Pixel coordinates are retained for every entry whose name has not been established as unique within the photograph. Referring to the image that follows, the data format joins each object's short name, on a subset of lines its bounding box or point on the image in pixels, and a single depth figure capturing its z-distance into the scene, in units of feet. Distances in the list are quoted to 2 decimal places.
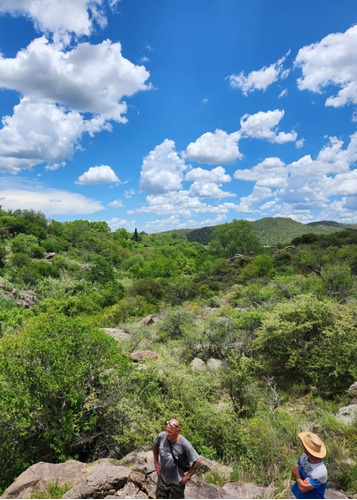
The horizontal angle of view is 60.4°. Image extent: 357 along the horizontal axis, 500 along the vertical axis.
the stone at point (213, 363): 44.58
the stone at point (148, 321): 73.04
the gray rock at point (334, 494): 17.15
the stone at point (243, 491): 17.28
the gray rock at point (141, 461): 18.57
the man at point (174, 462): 14.78
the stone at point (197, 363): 44.58
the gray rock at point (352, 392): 31.62
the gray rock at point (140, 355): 45.88
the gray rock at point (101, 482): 17.21
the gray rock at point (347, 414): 25.53
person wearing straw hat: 12.83
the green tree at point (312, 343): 35.19
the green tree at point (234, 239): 232.04
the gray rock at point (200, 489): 16.67
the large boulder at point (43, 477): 18.79
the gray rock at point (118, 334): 58.50
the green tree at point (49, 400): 24.17
